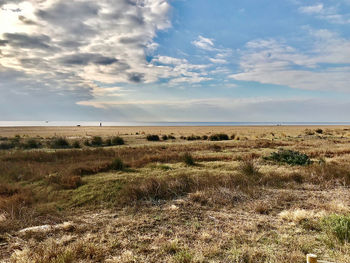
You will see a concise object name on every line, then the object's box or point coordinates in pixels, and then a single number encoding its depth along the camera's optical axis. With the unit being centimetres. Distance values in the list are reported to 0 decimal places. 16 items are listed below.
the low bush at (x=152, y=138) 3849
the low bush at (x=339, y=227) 523
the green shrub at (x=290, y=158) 1479
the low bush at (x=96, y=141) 3238
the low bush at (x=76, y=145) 2839
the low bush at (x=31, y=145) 2820
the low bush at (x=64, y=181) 1038
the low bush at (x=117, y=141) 3275
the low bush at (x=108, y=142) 3218
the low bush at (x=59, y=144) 2877
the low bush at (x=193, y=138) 3991
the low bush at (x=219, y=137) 3903
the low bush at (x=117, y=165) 1376
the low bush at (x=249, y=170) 1178
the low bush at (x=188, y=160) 1497
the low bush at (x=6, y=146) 2751
